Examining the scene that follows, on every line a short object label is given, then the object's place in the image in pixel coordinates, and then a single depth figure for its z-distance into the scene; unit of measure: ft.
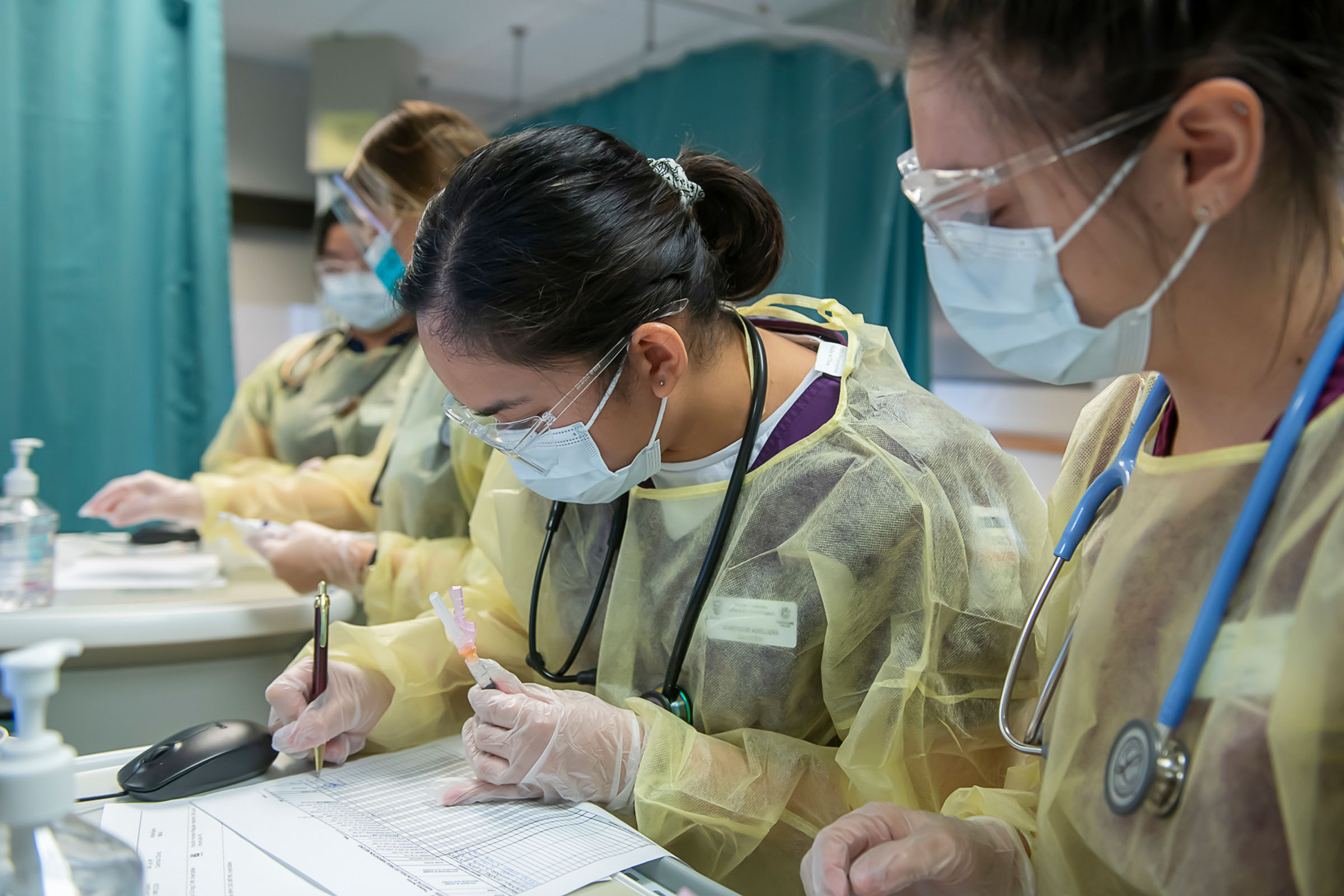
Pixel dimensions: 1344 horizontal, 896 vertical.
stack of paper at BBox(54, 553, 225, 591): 4.75
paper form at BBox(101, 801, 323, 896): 2.11
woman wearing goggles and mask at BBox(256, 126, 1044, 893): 2.73
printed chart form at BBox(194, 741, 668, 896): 2.17
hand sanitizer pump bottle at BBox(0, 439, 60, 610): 4.32
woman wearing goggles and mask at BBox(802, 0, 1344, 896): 1.71
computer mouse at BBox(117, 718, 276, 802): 2.55
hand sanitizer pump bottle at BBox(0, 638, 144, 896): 1.46
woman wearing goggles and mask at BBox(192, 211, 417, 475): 6.31
